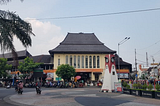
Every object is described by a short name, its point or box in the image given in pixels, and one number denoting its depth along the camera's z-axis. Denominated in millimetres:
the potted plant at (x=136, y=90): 18609
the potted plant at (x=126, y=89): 20728
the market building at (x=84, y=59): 52281
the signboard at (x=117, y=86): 22516
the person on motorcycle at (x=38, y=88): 21808
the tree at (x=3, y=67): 47625
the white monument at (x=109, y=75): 23648
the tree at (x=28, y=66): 45156
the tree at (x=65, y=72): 42688
